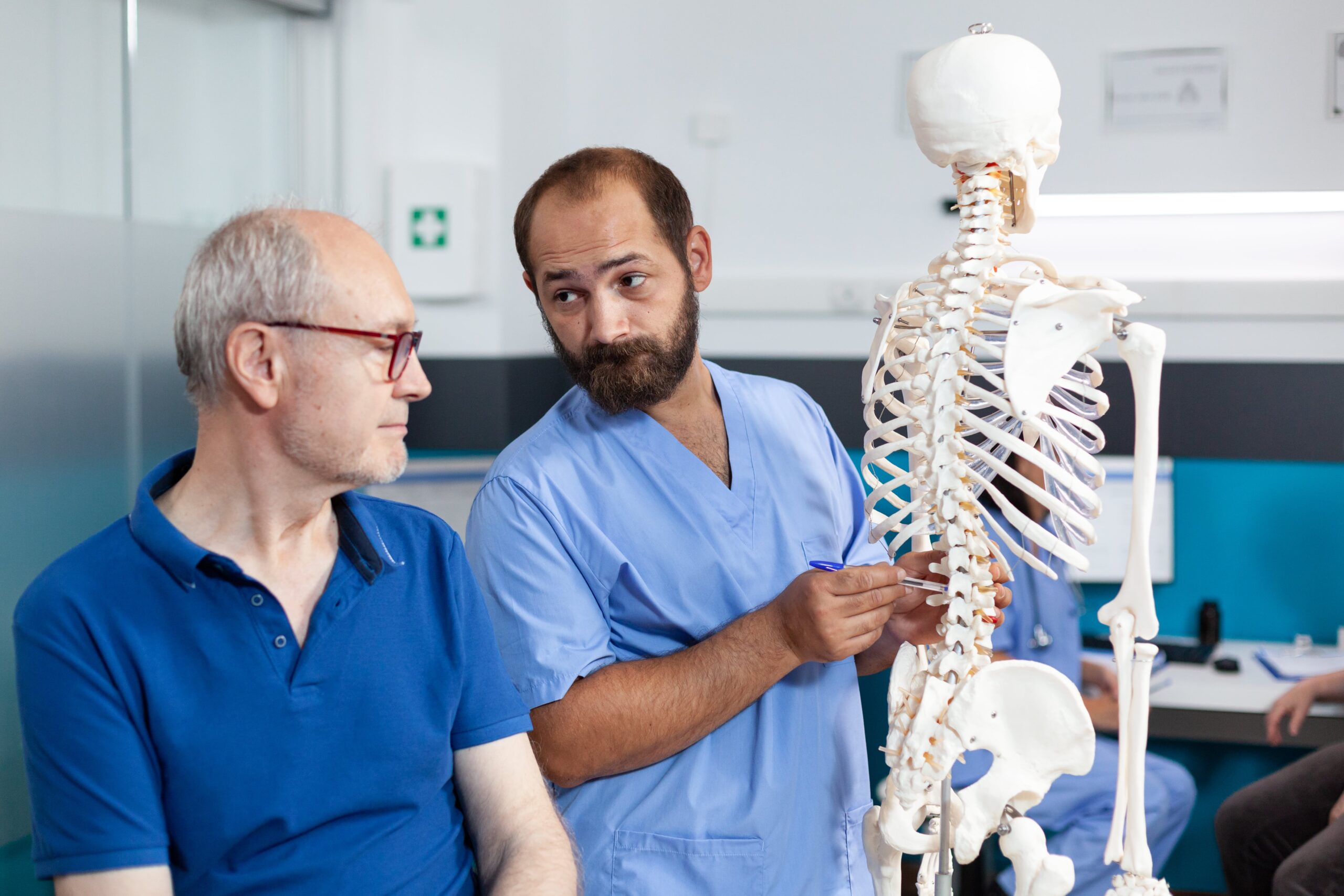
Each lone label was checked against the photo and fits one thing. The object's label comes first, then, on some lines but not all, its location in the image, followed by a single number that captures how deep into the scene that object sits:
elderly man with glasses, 0.90
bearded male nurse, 1.26
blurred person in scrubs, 2.37
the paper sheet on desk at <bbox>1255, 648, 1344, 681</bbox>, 2.65
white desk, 2.54
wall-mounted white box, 2.99
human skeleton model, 1.16
